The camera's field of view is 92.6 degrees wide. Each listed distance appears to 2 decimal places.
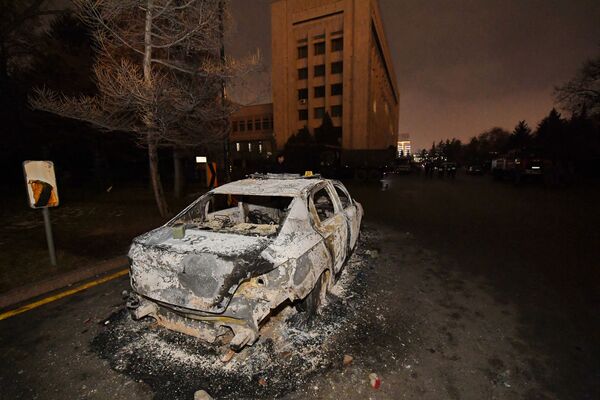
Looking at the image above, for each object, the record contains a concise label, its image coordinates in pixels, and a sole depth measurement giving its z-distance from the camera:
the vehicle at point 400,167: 36.68
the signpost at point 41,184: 4.42
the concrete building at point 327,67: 42.22
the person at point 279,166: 9.17
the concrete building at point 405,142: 165.15
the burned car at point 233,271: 2.51
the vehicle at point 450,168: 31.33
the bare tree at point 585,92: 28.84
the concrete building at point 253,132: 52.31
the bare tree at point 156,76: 6.89
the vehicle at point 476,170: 38.03
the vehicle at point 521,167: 19.67
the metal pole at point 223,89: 7.90
